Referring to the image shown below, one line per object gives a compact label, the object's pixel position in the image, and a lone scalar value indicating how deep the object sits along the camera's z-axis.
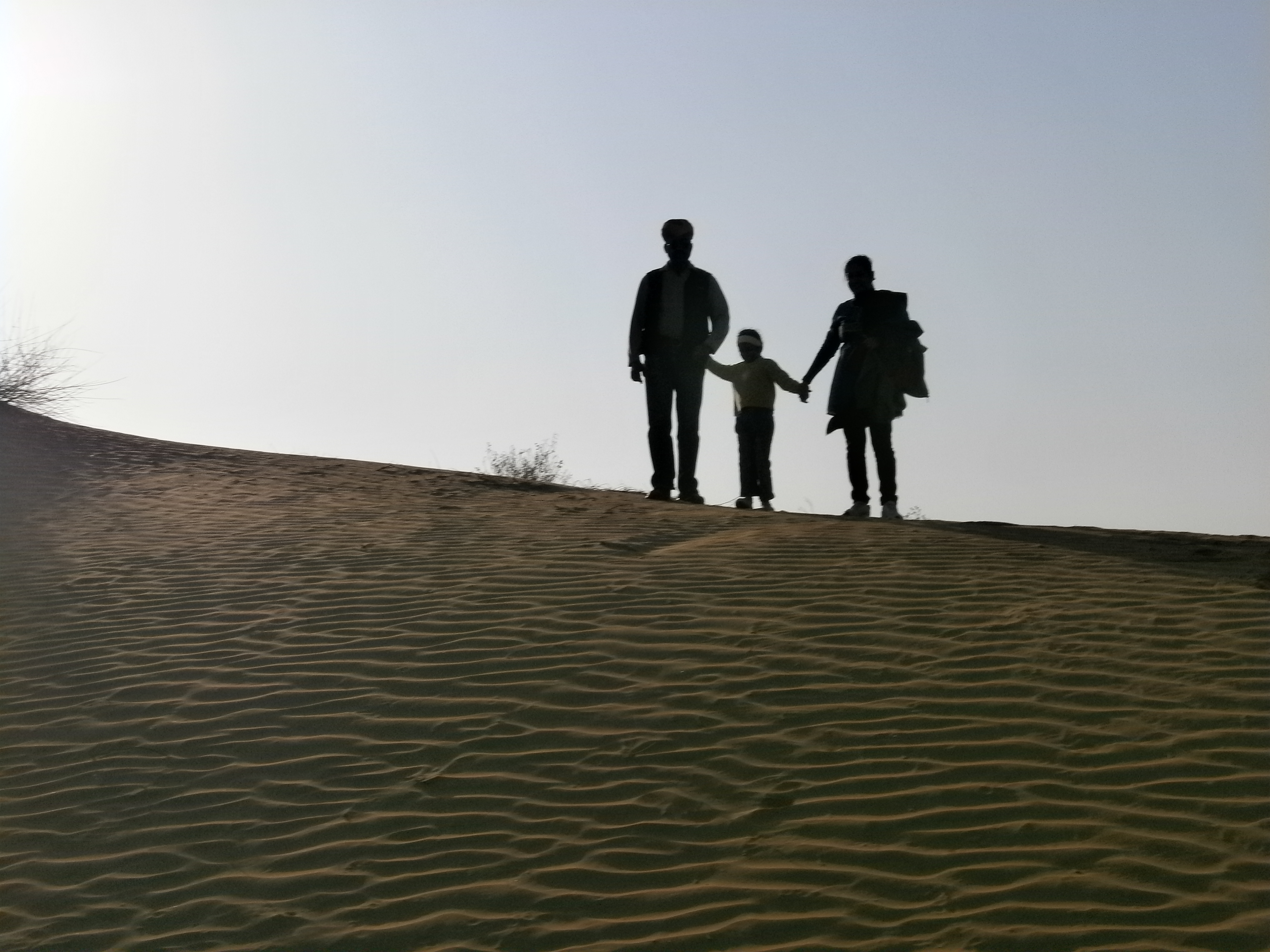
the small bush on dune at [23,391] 19.73
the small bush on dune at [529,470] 20.50
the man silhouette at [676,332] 11.24
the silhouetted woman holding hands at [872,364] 10.32
